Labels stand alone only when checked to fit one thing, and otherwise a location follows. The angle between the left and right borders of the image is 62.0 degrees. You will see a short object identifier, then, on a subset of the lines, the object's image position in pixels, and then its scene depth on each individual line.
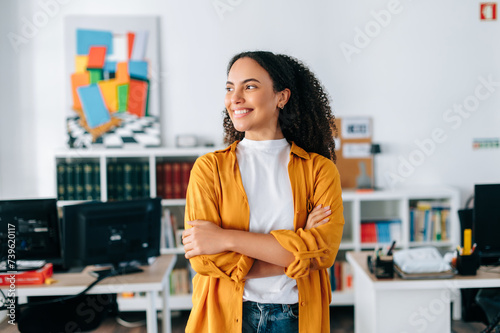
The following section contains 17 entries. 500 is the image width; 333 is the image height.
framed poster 3.72
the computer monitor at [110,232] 2.16
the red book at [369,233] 3.61
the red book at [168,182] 3.57
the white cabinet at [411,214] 3.53
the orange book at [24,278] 2.14
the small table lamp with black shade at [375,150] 3.71
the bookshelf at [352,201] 3.48
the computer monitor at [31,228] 2.17
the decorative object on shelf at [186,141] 3.66
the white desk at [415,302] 2.02
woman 1.27
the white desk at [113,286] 2.13
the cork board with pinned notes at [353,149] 3.85
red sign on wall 3.85
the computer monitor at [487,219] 2.08
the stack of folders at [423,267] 2.04
